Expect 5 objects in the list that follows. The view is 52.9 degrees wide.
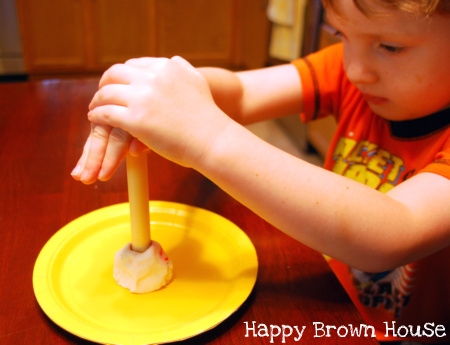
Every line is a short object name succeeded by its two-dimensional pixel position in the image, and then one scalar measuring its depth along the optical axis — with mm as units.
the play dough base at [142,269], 510
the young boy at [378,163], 477
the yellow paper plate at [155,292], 457
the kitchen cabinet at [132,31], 2865
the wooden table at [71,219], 468
